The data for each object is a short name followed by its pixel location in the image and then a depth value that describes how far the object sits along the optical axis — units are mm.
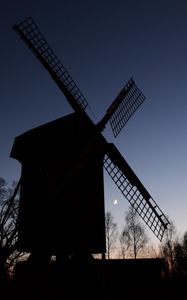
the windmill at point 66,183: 11938
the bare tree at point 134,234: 48250
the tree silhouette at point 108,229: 47425
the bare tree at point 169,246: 54969
